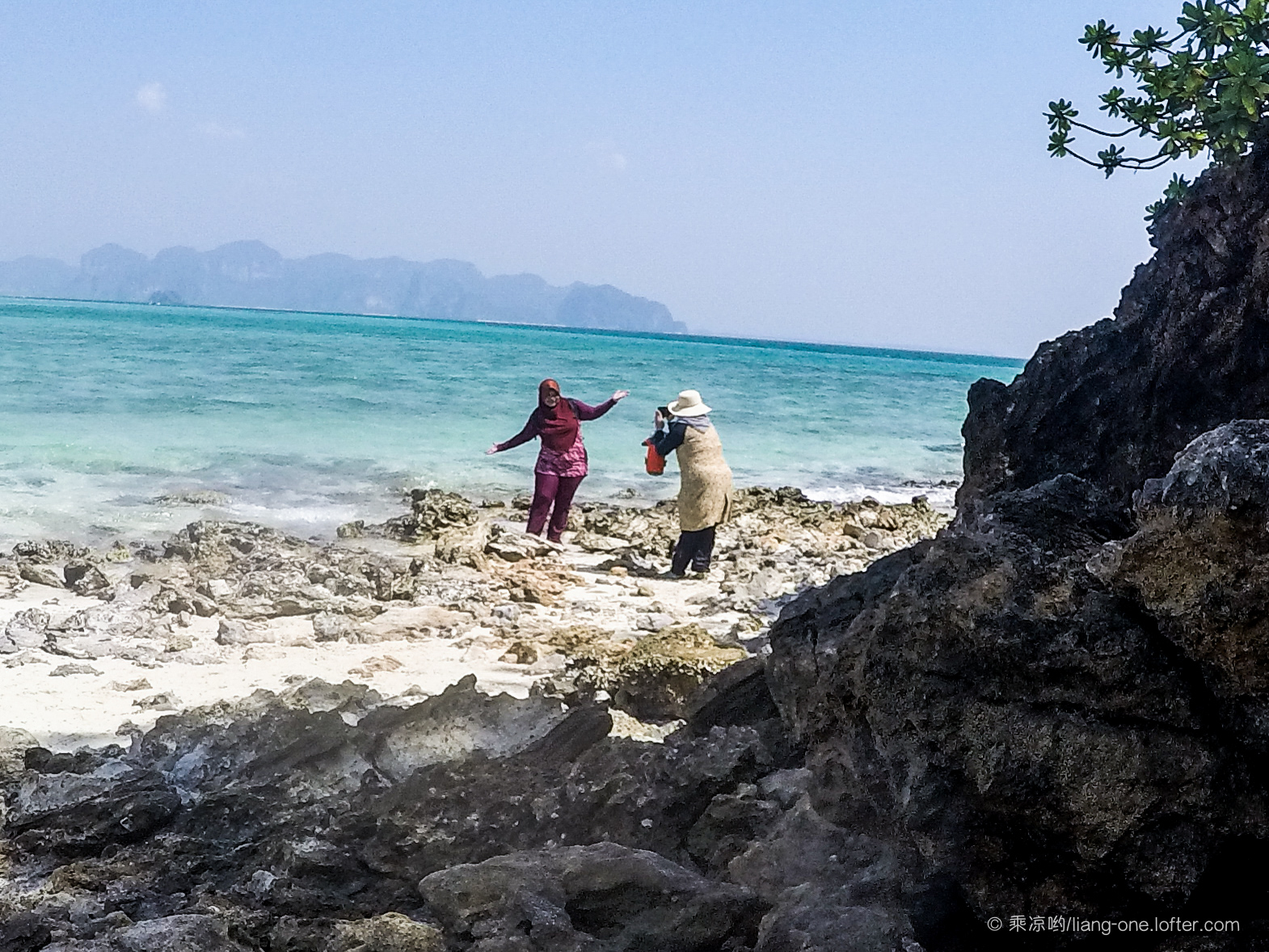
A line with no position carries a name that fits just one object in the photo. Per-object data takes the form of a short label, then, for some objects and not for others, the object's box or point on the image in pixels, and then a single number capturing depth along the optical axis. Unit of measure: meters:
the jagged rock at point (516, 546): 8.54
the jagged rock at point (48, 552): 7.96
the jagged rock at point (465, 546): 8.16
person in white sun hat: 8.70
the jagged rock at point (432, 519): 9.84
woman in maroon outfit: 9.75
